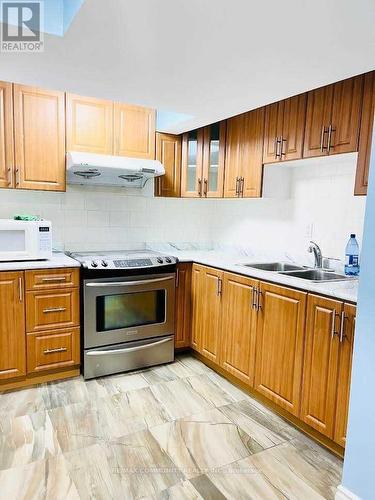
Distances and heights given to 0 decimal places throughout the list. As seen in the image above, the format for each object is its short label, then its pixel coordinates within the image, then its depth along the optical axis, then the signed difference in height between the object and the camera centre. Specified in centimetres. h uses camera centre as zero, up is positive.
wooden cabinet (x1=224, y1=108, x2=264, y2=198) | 283 +50
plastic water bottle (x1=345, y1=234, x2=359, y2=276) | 242 -27
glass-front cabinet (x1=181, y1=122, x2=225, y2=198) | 323 +48
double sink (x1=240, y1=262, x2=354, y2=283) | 250 -41
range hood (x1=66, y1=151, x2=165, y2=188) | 281 +34
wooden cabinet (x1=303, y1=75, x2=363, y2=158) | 206 +62
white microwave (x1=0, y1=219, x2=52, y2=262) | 254 -25
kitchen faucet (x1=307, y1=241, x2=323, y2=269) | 265 -28
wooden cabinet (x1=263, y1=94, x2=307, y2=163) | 243 +63
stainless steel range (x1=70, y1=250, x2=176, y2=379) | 274 -83
